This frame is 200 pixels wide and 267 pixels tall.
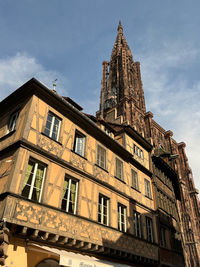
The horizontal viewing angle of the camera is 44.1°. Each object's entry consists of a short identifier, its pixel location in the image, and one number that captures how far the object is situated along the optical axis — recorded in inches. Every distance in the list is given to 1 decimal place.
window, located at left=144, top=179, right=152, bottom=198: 580.1
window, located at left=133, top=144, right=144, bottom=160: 602.3
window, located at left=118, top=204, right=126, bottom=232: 439.7
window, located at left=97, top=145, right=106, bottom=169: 459.0
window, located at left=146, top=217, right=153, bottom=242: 510.9
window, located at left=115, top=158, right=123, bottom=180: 499.3
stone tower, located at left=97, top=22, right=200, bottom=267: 1411.2
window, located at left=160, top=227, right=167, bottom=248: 556.9
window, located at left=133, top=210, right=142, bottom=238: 477.2
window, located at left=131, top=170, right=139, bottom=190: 540.2
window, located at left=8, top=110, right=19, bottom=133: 378.0
